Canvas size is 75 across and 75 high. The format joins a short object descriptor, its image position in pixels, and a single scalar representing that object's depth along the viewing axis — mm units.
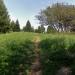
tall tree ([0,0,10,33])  15974
